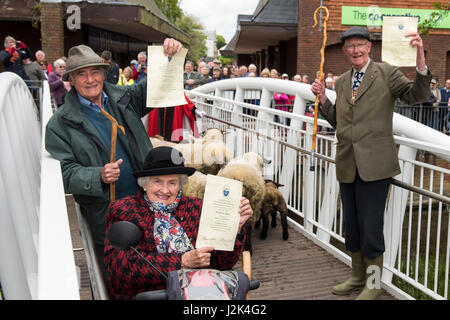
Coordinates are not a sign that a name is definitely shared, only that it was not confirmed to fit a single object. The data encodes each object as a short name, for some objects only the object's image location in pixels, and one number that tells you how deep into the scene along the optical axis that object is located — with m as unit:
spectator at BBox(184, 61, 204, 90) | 12.16
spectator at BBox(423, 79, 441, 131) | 15.52
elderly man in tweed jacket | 3.61
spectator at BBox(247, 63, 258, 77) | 13.20
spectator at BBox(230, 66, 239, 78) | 15.55
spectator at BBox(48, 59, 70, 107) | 10.12
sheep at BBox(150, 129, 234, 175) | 5.64
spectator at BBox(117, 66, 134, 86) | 12.38
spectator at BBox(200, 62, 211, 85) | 12.31
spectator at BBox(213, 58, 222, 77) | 13.50
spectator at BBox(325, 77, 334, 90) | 12.08
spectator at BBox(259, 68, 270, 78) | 12.40
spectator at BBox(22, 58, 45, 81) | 11.29
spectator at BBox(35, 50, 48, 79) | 12.83
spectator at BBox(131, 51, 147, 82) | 9.89
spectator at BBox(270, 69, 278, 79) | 13.16
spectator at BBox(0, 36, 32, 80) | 10.09
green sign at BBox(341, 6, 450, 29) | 19.89
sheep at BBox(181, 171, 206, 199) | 4.94
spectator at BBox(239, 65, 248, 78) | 14.30
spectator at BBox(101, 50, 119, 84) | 10.42
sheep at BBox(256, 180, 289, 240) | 5.40
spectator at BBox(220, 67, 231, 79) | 14.60
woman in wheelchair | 2.51
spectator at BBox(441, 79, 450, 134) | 15.30
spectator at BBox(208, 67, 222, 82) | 13.02
